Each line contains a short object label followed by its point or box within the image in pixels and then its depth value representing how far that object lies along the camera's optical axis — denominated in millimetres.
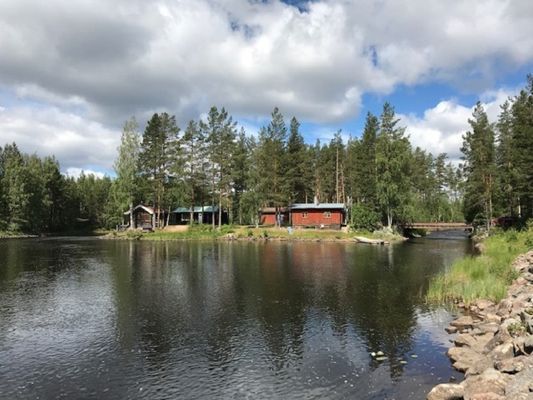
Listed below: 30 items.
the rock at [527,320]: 14116
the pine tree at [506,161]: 63969
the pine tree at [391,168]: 72125
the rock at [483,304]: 22523
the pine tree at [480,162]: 65438
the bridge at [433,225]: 89019
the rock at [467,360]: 13781
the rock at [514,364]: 11555
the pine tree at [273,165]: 81688
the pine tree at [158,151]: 85625
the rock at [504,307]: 19472
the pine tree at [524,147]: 51531
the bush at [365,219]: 76188
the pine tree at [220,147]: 81688
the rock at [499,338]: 14808
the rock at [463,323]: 19766
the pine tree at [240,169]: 83000
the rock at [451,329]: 19278
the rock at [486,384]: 10891
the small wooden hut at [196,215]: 95250
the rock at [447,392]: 11539
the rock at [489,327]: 17522
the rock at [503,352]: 13336
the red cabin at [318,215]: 84562
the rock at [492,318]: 19025
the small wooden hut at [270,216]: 93062
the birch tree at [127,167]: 87688
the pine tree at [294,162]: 83875
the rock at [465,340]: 16769
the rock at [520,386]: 9779
